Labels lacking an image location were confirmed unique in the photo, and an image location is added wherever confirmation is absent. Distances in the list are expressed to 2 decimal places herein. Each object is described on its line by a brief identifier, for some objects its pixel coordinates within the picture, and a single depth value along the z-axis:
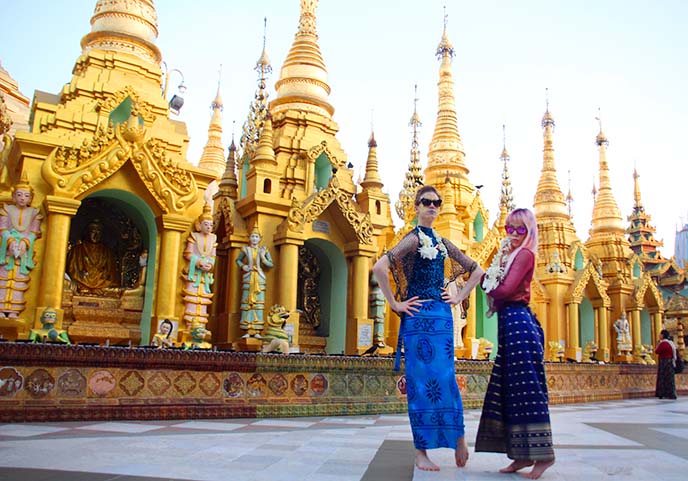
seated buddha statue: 13.55
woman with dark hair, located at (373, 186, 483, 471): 4.82
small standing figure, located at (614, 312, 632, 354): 25.41
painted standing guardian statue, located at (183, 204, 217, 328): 13.13
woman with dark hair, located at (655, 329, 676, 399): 17.09
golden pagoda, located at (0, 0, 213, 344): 12.01
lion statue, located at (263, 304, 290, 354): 11.27
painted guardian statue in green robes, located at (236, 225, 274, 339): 14.07
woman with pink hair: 4.59
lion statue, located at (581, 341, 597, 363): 21.33
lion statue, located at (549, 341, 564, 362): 18.72
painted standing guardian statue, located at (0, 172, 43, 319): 11.33
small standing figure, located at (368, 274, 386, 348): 15.76
